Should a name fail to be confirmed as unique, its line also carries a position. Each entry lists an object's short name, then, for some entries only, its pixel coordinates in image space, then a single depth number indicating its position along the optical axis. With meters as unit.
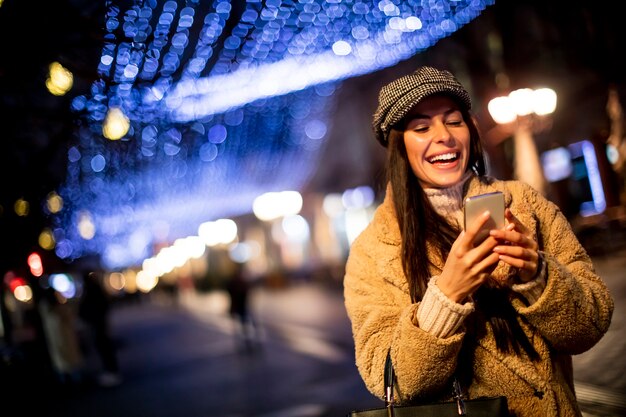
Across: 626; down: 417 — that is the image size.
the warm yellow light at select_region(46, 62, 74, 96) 6.71
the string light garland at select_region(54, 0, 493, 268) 6.34
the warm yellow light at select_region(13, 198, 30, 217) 11.17
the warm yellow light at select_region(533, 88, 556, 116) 11.78
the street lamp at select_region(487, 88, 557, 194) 11.73
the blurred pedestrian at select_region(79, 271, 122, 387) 12.83
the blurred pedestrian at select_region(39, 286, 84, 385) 13.16
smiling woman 1.80
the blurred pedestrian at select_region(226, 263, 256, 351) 14.07
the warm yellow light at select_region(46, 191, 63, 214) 14.27
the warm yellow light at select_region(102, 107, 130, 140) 7.26
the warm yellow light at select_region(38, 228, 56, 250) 13.18
